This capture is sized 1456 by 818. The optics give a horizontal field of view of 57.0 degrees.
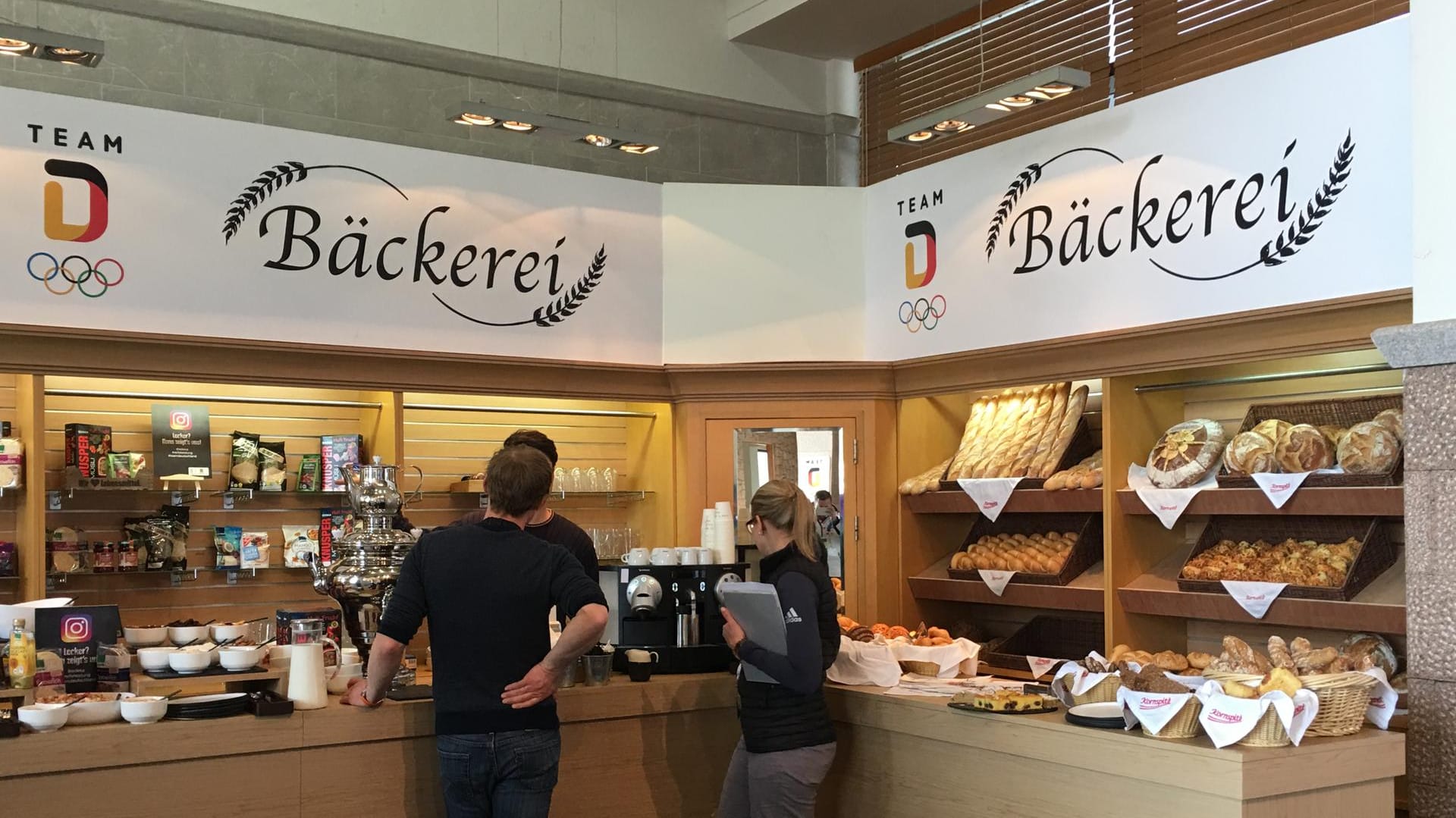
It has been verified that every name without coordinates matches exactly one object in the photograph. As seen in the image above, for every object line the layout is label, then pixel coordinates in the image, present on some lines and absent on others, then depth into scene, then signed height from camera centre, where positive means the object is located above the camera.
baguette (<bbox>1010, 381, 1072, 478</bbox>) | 6.16 -0.09
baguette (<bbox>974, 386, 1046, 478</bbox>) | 6.30 -0.11
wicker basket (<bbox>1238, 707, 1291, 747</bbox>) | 3.52 -0.83
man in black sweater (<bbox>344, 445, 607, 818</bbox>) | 3.72 -0.61
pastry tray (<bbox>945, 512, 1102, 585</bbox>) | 5.95 -0.54
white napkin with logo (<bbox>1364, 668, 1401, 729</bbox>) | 3.91 -0.85
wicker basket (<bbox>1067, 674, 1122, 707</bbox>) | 4.02 -0.83
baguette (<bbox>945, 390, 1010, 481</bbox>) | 6.59 -0.07
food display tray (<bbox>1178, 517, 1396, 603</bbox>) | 4.82 -0.47
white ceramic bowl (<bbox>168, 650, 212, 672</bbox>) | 4.02 -0.72
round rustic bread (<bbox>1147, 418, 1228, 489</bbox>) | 5.34 -0.16
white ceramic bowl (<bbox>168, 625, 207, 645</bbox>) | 4.30 -0.69
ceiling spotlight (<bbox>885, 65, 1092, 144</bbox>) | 5.39 +1.31
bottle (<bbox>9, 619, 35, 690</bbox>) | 3.84 -0.69
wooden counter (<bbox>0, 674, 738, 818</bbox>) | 3.66 -1.03
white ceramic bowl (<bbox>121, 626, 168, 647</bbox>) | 4.24 -0.68
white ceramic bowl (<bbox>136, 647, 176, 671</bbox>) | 4.02 -0.71
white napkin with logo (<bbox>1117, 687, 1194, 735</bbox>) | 3.67 -0.81
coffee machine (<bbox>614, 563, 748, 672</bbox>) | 4.85 -0.72
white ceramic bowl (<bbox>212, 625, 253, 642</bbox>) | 4.35 -0.69
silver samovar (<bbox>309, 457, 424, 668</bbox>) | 4.21 -0.43
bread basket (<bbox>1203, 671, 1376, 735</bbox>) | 3.67 -0.79
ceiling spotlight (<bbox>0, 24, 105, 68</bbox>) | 4.78 +1.37
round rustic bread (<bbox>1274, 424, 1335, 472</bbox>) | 4.91 -0.13
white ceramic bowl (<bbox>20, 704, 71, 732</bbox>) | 3.62 -0.80
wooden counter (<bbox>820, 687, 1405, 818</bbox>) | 3.51 -1.03
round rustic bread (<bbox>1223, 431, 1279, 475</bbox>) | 5.04 -0.15
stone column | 4.20 -0.44
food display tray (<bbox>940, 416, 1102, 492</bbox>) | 6.10 -0.15
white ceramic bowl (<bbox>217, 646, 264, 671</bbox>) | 4.07 -0.72
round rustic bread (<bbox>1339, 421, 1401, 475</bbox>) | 4.71 -0.12
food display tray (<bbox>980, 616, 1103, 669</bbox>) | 6.25 -1.07
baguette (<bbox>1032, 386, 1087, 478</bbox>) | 6.05 -0.06
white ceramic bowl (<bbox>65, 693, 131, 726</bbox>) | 3.73 -0.81
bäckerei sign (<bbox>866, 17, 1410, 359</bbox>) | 4.68 +0.84
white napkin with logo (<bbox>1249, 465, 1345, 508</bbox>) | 4.91 -0.26
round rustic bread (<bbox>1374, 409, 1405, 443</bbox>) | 4.77 -0.02
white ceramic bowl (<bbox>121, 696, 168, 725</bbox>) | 3.75 -0.81
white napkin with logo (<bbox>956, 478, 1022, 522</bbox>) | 6.14 -0.35
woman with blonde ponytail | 4.14 -0.79
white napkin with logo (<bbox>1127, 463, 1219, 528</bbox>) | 5.32 -0.33
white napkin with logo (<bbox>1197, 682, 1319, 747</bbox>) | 3.51 -0.79
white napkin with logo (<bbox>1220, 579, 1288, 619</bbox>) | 4.95 -0.67
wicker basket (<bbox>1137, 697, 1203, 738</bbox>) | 3.67 -0.84
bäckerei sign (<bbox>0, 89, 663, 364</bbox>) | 5.34 +0.80
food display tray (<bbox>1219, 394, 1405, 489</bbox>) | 4.82 +0.00
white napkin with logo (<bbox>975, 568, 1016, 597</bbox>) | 6.17 -0.75
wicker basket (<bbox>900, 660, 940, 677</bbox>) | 5.11 -0.96
